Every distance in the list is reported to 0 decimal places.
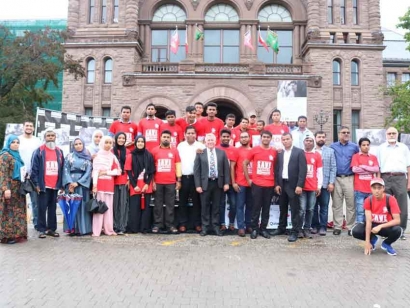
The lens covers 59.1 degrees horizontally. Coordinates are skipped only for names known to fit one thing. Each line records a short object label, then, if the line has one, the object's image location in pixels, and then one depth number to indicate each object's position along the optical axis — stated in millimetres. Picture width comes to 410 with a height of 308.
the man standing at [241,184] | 8398
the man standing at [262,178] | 8062
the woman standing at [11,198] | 7469
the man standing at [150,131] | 9461
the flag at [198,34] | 26500
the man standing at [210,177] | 8203
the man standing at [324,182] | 8570
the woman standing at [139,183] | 8383
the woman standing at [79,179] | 8281
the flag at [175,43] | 26234
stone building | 26250
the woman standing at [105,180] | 8297
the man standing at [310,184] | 8125
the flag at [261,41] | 26406
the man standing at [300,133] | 9336
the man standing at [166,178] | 8359
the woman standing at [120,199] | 8531
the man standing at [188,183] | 8570
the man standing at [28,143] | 9125
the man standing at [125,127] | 9312
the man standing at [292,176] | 7848
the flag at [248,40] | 26422
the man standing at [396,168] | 8164
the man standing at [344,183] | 8664
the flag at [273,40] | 25797
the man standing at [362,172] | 8297
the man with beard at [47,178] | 8016
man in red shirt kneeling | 6855
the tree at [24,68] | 19844
